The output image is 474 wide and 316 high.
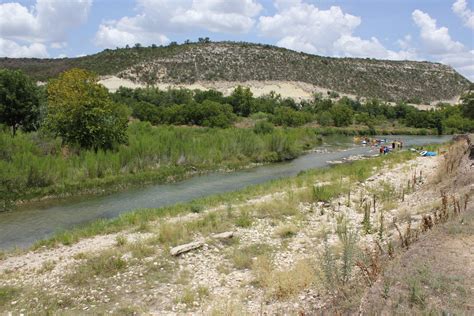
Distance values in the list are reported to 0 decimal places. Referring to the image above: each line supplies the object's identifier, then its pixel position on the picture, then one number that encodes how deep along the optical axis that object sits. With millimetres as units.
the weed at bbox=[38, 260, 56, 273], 12175
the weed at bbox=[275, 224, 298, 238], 14617
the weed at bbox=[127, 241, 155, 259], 12906
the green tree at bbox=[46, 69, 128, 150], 30438
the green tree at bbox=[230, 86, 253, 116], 77375
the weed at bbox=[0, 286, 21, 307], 10430
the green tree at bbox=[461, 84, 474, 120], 60056
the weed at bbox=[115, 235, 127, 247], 14070
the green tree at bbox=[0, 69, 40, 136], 35719
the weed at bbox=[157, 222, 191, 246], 14133
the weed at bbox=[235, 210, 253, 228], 15789
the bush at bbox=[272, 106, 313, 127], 67625
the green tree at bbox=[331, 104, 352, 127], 75975
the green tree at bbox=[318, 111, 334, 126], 74812
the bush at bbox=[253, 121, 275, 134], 50350
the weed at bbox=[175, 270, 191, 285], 11070
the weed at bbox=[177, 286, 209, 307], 9797
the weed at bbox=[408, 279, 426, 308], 6707
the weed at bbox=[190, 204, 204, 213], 18678
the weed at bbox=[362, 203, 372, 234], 14136
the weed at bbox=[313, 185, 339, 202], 19672
